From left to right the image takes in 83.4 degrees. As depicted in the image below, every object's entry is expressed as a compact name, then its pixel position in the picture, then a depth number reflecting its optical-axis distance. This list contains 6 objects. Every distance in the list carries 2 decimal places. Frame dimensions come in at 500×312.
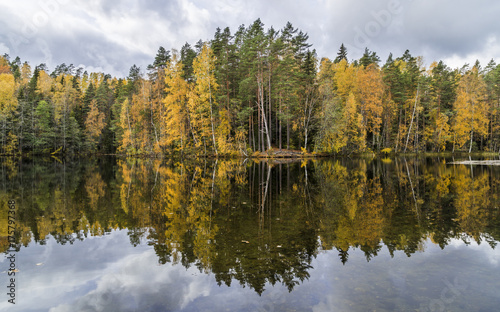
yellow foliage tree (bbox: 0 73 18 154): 51.63
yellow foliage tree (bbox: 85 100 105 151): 59.19
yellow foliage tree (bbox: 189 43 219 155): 37.03
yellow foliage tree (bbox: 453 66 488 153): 48.78
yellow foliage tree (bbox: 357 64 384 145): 44.00
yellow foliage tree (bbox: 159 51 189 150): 38.81
